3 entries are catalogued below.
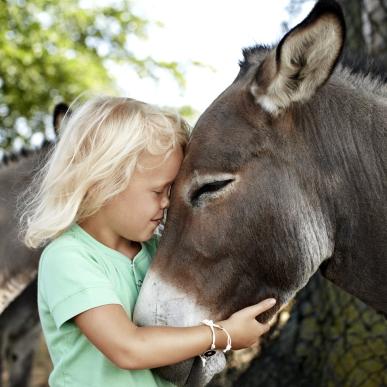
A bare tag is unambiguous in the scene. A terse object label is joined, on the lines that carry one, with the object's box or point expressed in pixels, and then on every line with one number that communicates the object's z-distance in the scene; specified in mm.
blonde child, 1982
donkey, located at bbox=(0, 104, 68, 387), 4434
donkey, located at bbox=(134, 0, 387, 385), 2072
